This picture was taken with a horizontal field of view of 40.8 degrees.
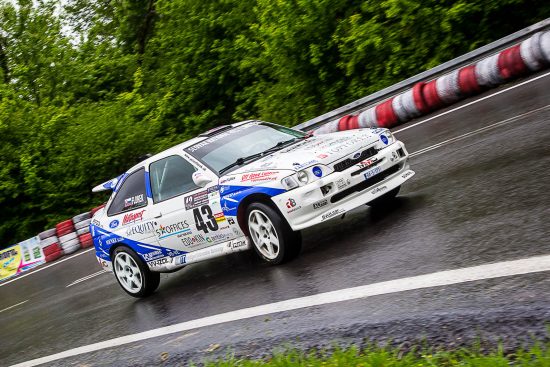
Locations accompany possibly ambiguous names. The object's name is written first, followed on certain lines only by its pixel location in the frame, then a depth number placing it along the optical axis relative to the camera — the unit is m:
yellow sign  19.31
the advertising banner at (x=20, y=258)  19.20
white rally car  7.59
